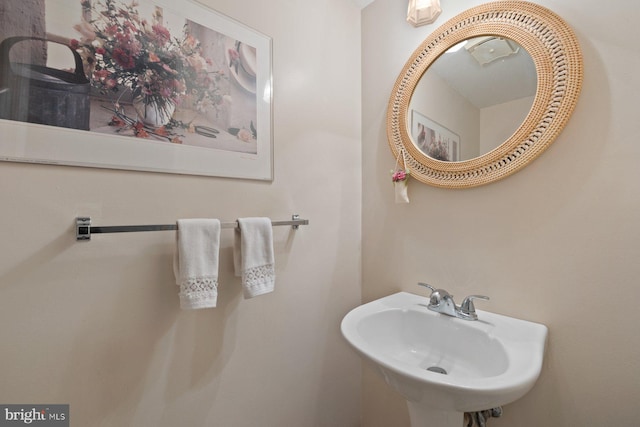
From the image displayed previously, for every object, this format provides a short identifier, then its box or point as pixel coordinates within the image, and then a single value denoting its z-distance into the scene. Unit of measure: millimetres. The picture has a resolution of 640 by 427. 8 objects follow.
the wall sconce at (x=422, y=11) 1063
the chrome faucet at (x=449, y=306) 941
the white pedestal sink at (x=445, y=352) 596
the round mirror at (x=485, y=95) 828
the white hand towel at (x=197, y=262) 760
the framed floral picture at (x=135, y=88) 637
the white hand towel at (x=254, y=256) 887
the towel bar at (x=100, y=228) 672
